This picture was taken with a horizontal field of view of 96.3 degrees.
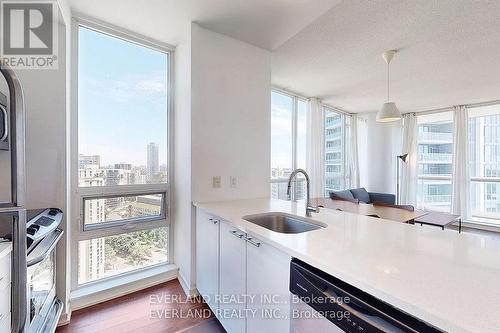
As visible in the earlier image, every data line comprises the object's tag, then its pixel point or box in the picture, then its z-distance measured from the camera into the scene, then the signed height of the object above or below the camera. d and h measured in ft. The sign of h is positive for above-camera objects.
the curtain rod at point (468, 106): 15.46 +4.35
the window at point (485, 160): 15.85 +0.37
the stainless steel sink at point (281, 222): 5.28 -1.43
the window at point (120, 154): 7.05 +0.36
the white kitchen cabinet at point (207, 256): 5.76 -2.56
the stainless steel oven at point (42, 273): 3.83 -2.22
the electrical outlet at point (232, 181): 7.90 -0.58
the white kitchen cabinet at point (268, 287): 3.48 -2.10
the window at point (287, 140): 13.37 +1.58
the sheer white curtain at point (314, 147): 15.02 +1.22
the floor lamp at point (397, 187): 17.70 -1.80
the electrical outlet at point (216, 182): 7.53 -0.58
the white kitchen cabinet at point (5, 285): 2.98 -1.66
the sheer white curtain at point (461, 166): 16.31 -0.06
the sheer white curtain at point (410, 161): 18.44 +0.34
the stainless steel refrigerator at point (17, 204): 2.67 -0.48
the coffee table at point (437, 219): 9.24 -2.38
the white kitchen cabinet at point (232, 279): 4.61 -2.53
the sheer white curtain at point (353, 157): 18.61 +0.67
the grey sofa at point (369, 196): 16.44 -2.34
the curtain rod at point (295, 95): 13.41 +4.53
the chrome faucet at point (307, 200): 5.37 -0.87
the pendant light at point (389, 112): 9.64 +2.29
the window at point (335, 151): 17.34 +1.09
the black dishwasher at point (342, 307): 2.16 -1.58
